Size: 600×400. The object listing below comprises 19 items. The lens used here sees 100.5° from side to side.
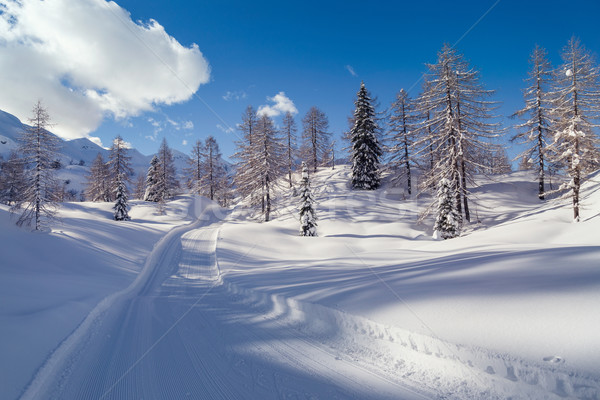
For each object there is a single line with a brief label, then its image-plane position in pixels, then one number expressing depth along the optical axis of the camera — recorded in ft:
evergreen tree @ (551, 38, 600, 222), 50.47
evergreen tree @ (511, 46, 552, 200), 69.31
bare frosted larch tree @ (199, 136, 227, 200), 135.85
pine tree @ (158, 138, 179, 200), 133.39
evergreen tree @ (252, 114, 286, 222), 87.44
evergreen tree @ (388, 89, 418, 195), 90.68
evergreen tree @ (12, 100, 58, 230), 44.88
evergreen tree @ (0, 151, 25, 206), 93.33
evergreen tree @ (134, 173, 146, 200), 178.50
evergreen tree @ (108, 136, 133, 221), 118.32
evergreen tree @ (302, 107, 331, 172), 131.13
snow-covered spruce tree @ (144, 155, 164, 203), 133.49
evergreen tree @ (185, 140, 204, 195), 138.00
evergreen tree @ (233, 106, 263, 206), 90.63
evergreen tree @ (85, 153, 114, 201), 134.31
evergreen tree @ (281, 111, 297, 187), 117.91
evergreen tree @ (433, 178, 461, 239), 53.88
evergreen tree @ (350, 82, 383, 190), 94.27
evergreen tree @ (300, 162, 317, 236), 62.39
